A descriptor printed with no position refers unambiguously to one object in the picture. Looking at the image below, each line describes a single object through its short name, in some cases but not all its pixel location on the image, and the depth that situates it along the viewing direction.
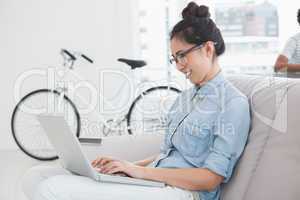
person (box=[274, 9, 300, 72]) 3.00
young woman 1.34
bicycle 3.97
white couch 1.34
